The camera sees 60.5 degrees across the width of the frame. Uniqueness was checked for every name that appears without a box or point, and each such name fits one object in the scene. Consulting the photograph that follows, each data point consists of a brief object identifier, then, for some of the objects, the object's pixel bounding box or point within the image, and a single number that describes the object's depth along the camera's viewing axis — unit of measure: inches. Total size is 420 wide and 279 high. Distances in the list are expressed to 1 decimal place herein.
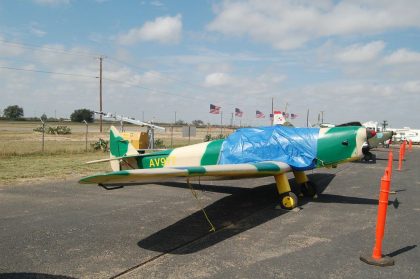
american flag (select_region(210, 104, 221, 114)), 1660.4
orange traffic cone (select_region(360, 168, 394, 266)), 188.2
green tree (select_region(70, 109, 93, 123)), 5113.2
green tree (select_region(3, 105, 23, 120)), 5575.8
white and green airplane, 319.0
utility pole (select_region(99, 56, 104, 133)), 1780.3
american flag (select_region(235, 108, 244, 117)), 2008.0
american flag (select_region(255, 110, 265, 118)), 2149.5
